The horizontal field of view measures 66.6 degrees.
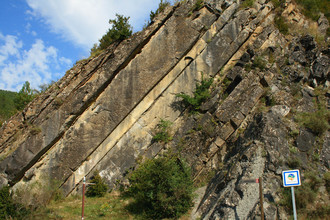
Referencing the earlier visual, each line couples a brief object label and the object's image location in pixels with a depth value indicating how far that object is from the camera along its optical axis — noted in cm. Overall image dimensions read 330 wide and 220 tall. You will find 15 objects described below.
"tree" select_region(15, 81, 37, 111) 2125
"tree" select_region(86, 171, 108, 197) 1243
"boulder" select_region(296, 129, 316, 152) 981
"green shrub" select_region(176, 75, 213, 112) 1366
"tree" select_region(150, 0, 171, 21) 1565
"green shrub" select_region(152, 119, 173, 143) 1329
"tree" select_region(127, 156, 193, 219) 969
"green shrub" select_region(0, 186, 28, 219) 950
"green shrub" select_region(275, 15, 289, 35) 1549
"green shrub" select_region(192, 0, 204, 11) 1474
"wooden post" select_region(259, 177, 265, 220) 719
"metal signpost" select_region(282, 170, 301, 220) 675
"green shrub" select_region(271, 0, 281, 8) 1634
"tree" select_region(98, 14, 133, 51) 1446
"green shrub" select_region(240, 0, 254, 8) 1554
